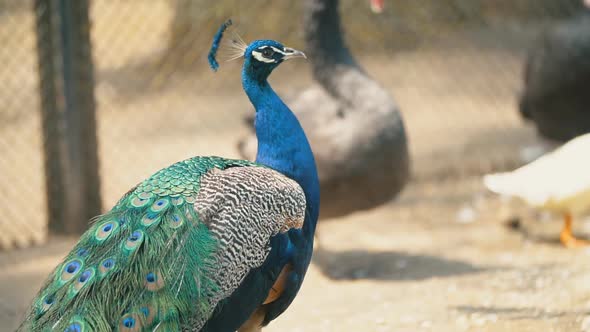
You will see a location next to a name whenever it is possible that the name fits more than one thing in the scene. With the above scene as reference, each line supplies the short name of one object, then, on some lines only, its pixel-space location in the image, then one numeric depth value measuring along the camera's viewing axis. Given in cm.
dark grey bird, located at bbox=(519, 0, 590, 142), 1209
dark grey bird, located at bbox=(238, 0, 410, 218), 984
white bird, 981
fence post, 1120
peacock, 534
